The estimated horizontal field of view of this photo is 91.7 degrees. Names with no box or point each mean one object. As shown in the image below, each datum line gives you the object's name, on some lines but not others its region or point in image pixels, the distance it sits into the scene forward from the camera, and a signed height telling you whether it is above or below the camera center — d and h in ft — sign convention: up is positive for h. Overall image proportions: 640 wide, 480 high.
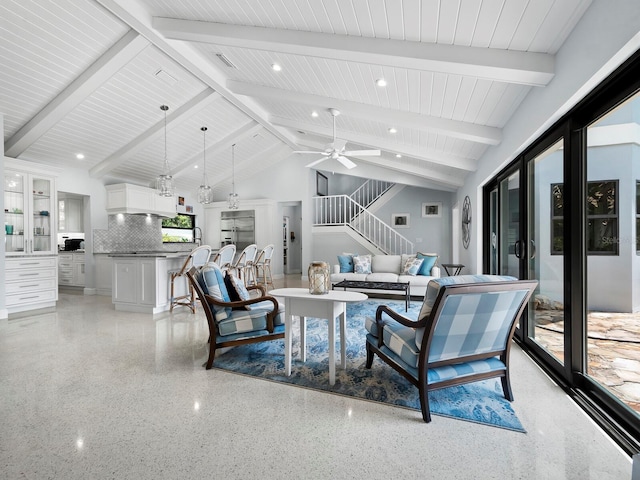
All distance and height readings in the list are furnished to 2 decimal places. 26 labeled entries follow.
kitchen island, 16.61 -2.16
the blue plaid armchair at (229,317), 9.48 -2.38
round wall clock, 19.75 +1.19
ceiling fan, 16.16 +4.77
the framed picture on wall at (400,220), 30.04 +1.88
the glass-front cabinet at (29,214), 17.22 +1.61
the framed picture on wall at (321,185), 34.73 +6.46
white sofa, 20.15 -2.45
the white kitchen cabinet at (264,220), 31.45 +2.05
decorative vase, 8.90 -1.12
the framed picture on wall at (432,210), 29.07 +2.77
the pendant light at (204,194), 20.18 +3.03
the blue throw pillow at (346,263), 22.65 -1.72
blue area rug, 6.91 -3.81
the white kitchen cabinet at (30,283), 17.01 -2.37
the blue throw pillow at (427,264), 21.20 -1.70
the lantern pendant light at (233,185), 23.99 +5.87
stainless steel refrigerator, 32.17 +1.30
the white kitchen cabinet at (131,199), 23.50 +3.27
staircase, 28.53 +2.10
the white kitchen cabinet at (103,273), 23.30 -2.41
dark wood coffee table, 17.01 -2.62
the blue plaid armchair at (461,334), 6.34 -2.07
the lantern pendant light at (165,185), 16.79 +3.03
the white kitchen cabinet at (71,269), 24.48 -2.21
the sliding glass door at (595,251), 6.26 -0.32
